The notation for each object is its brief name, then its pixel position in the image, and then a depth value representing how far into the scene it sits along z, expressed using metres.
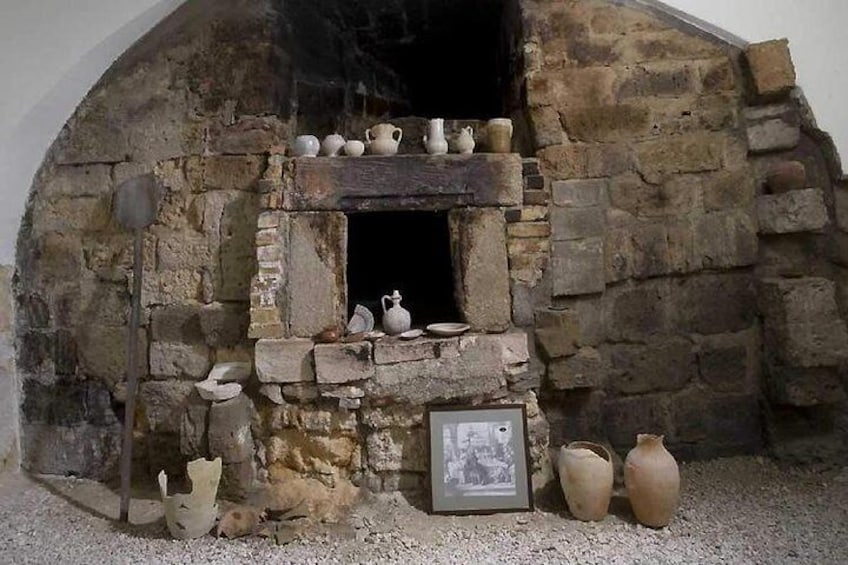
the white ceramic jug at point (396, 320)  2.41
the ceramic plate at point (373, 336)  2.36
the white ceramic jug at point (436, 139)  2.45
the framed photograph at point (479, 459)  2.24
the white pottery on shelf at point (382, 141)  2.47
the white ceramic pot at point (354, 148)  2.45
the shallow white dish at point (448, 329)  2.36
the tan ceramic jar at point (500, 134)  2.51
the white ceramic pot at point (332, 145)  2.49
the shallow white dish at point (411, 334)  2.36
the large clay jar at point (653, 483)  2.06
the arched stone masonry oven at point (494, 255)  2.39
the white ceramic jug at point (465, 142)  2.49
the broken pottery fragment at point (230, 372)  2.42
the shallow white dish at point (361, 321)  2.49
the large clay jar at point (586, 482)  2.11
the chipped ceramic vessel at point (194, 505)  2.07
